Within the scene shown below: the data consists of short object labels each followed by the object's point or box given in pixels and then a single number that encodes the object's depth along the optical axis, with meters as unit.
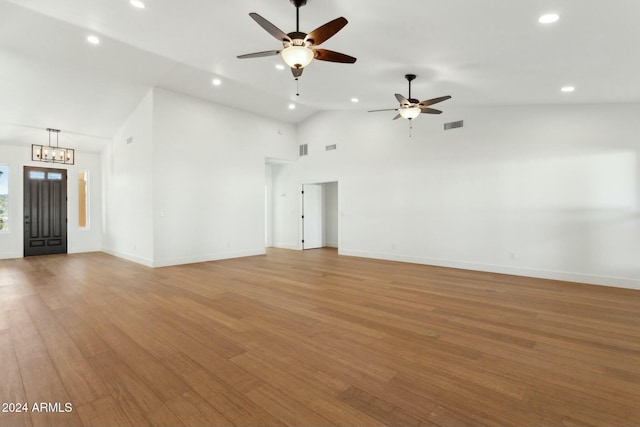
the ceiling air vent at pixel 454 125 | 6.73
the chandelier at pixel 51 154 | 7.68
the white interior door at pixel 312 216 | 10.09
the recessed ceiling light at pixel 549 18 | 2.81
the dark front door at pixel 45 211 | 8.87
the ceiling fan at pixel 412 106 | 4.87
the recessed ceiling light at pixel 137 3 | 3.62
